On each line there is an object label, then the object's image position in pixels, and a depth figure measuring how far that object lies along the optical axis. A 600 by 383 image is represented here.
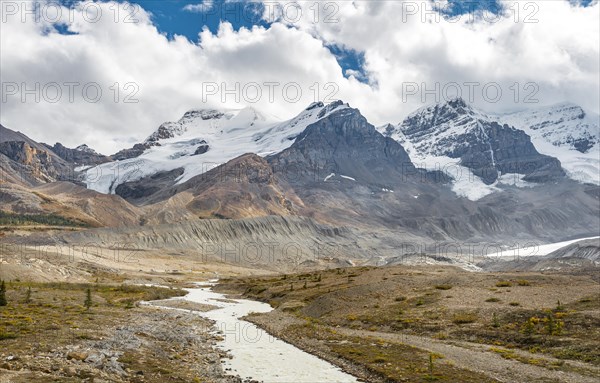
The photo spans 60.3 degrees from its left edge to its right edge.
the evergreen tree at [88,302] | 64.03
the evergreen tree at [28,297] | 64.35
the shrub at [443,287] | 73.56
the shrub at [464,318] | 53.19
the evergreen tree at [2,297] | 58.48
